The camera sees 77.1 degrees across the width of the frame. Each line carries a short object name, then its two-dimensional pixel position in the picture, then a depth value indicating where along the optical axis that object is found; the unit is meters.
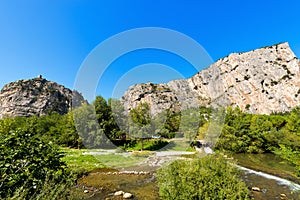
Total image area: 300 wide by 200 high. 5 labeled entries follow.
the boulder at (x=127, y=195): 10.31
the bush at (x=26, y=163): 3.63
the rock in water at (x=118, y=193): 10.75
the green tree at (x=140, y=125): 28.42
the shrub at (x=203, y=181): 7.03
